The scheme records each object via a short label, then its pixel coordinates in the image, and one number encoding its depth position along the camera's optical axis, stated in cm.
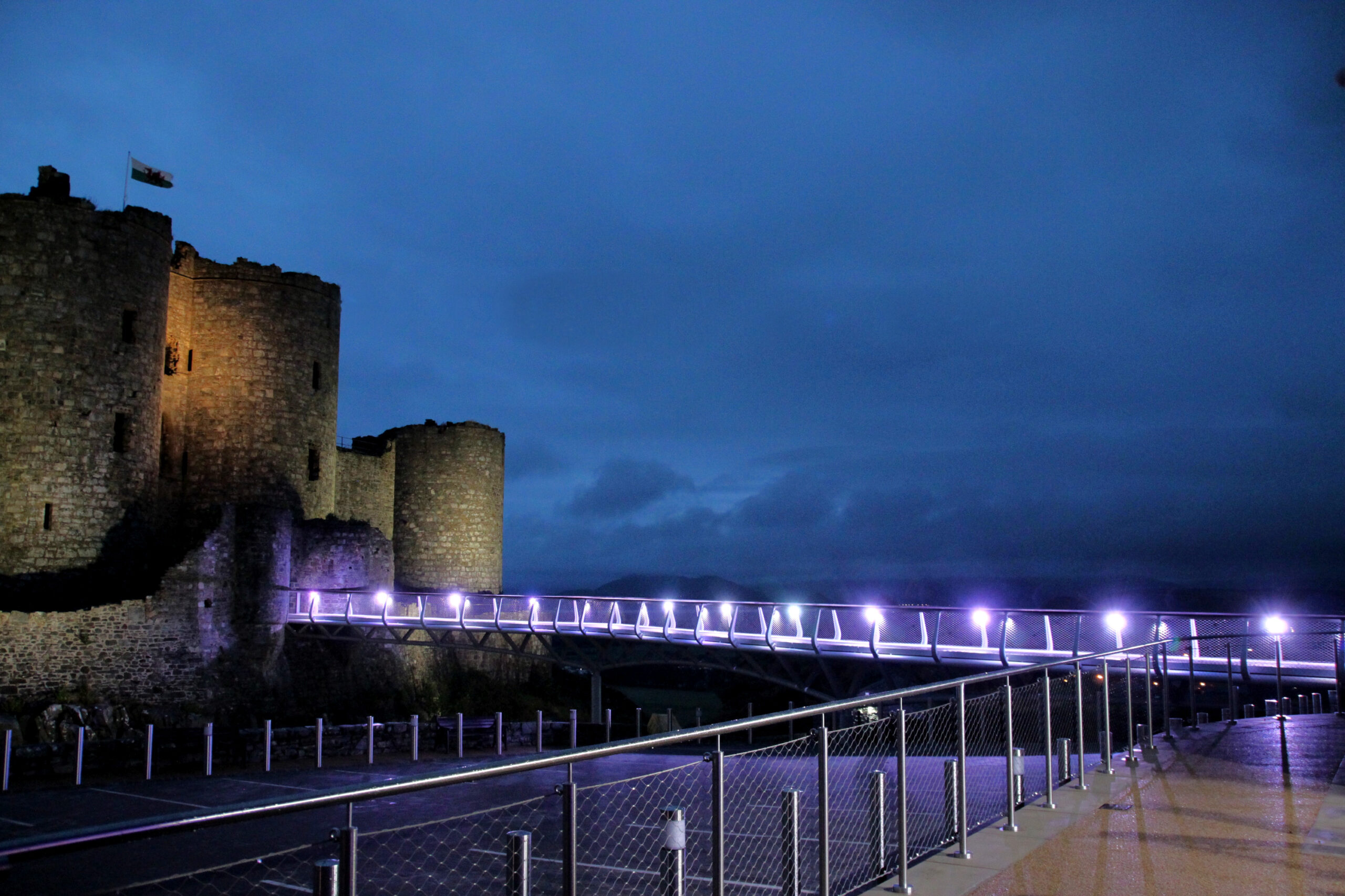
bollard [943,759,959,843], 586
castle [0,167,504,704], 2169
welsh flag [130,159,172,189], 2808
